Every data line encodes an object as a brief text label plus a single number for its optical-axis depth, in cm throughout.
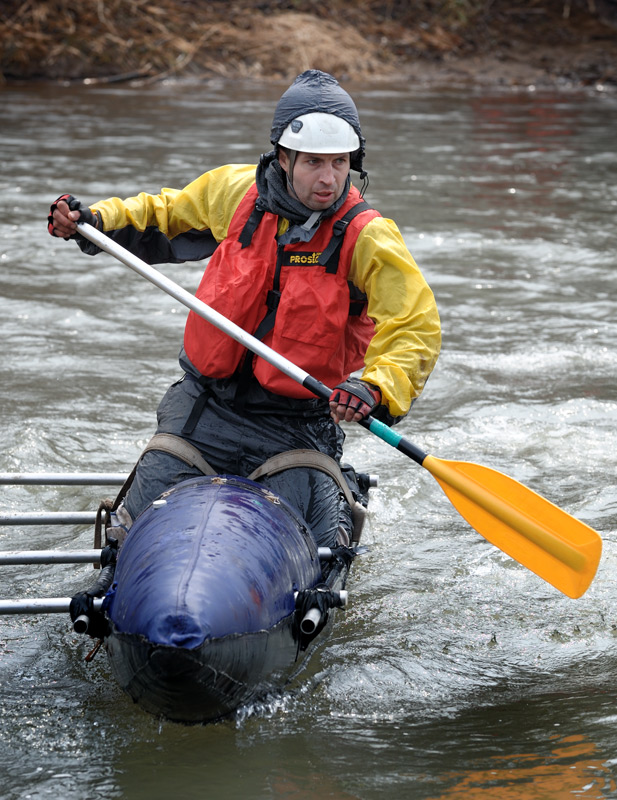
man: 691
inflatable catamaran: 554
